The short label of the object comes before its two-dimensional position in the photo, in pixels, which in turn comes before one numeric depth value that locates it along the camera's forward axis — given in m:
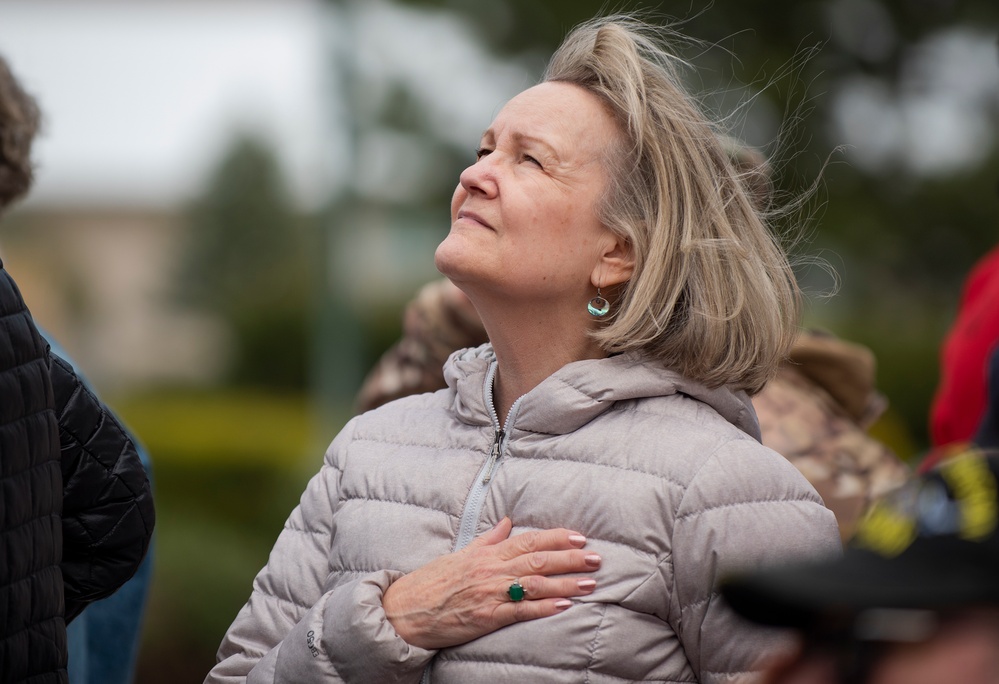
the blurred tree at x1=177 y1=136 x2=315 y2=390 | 39.88
